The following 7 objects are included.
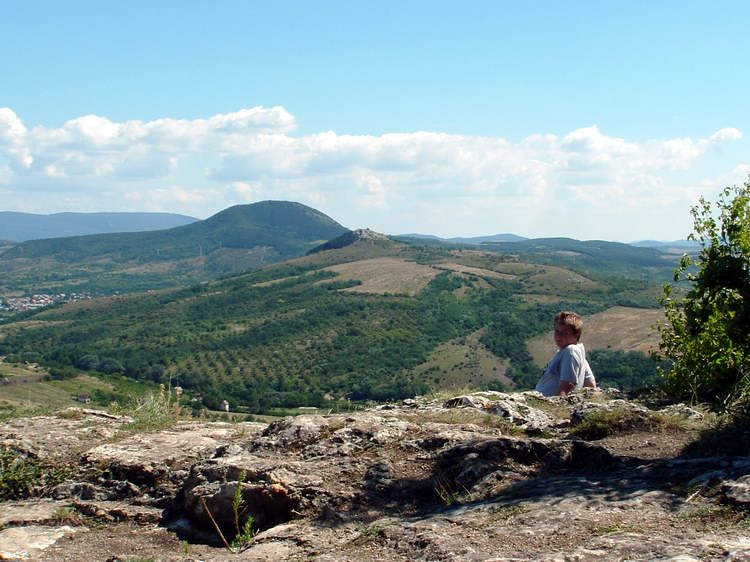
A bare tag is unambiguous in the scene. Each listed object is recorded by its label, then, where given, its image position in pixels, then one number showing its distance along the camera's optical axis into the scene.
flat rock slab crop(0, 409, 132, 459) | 6.59
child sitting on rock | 8.67
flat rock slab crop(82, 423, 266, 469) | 6.39
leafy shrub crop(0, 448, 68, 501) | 6.03
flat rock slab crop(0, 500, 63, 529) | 5.32
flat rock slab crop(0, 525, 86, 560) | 4.65
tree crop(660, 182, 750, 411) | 7.19
